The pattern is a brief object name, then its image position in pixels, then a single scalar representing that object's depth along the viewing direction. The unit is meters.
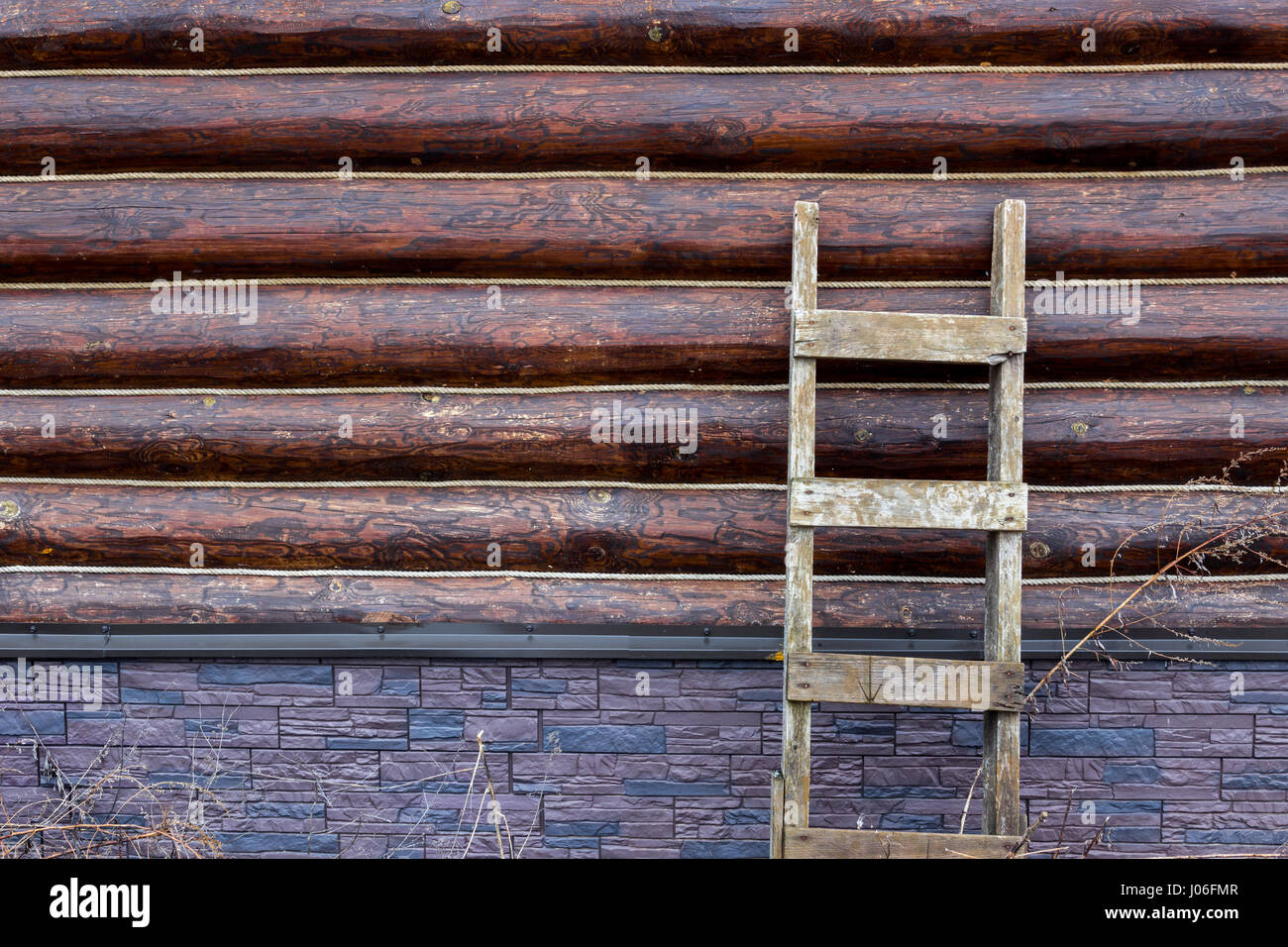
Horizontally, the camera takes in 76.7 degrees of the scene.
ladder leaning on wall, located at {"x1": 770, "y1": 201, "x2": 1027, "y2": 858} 2.68
